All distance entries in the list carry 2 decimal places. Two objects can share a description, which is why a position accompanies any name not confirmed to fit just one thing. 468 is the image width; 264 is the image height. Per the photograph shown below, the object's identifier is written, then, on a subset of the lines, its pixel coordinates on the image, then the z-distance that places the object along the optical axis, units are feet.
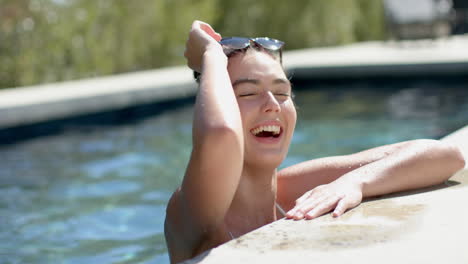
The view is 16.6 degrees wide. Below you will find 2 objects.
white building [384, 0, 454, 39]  46.11
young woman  8.35
